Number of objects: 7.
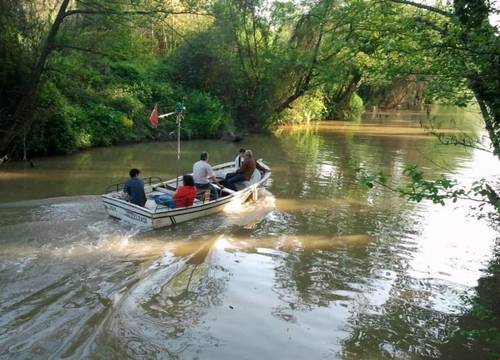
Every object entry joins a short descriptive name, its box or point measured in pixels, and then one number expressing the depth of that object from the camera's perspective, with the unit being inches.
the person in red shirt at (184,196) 435.2
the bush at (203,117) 1080.2
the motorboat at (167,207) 403.9
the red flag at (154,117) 458.5
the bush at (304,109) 1389.0
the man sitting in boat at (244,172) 556.4
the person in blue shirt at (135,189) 415.8
